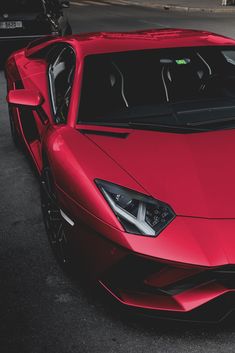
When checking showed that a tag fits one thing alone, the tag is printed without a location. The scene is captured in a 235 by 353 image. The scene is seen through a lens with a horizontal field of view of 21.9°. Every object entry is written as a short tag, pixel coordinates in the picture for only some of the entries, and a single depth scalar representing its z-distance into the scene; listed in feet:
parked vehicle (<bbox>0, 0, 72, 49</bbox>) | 35.70
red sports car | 9.32
